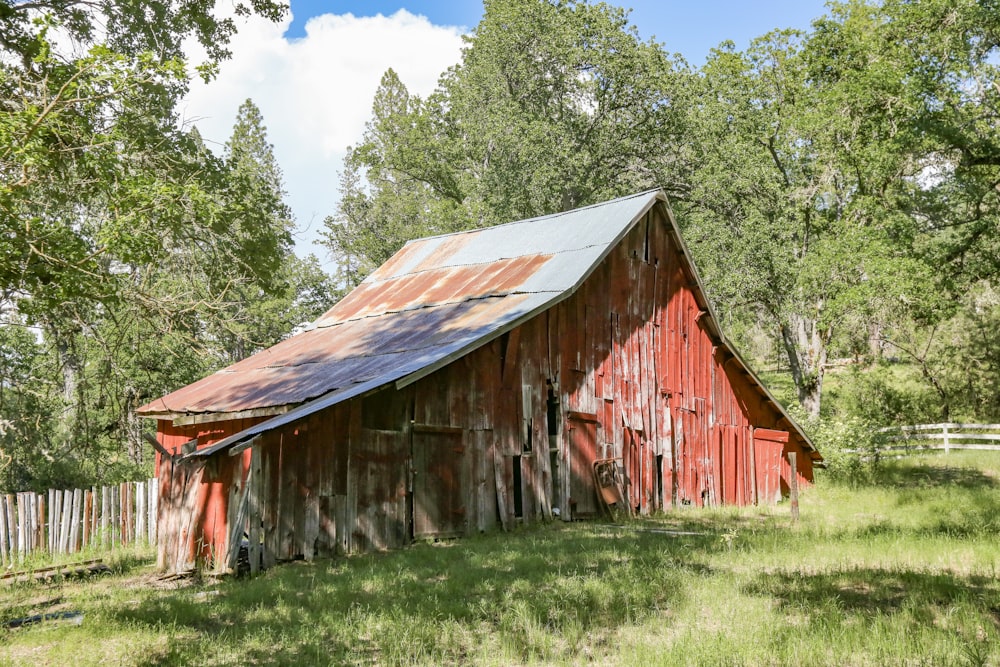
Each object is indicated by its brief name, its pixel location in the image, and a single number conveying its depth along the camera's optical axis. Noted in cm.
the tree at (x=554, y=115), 3578
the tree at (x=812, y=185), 2659
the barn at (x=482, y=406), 1296
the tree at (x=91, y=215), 916
